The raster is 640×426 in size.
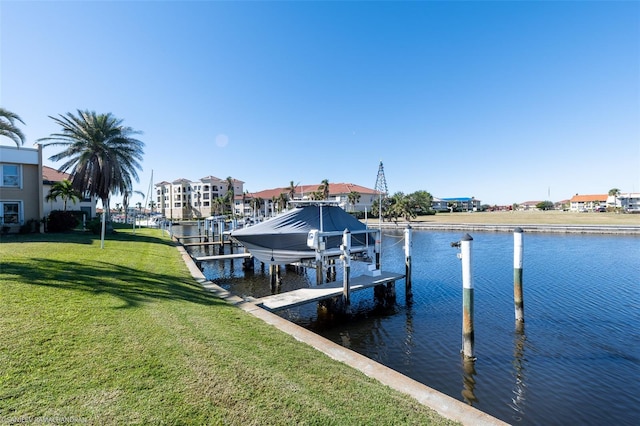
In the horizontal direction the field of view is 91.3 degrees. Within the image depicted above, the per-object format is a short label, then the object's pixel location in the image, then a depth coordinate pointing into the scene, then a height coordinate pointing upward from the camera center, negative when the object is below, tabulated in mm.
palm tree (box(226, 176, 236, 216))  91638 +8083
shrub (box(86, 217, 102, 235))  27114 -856
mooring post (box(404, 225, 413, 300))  16391 -2628
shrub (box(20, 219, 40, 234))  22812 -552
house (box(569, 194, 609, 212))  136388 +3234
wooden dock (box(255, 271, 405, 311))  12030 -3422
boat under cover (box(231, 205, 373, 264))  16781 -1081
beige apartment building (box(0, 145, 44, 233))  22359 +2439
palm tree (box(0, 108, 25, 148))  15528 +4770
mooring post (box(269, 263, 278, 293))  19344 -3869
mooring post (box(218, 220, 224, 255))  30766 -2201
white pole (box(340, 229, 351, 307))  13562 -2247
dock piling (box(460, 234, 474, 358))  9492 -2728
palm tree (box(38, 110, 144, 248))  26406 +5771
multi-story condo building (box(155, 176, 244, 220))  105938 +7243
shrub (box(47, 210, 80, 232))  25219 -206
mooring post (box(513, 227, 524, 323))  12367 -2649
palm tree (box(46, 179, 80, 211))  29997 +2797
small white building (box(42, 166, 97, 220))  33812 +2079
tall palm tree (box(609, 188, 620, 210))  122562 +5694
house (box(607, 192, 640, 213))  119312 +2748
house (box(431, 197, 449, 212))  136000 +3442
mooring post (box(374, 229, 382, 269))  18595 -2057
